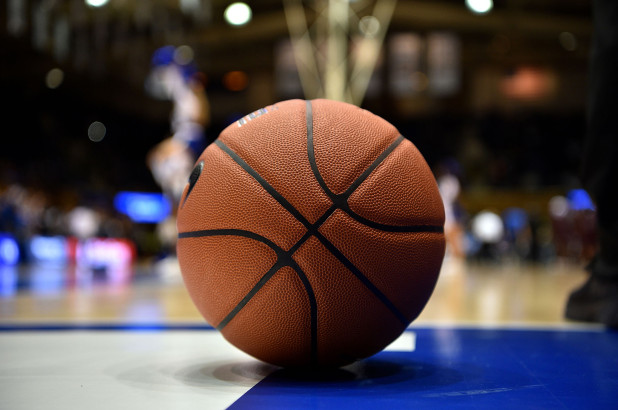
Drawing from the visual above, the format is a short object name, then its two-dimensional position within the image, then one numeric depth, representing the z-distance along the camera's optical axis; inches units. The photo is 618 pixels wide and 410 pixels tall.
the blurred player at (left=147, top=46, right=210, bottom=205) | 295.9
